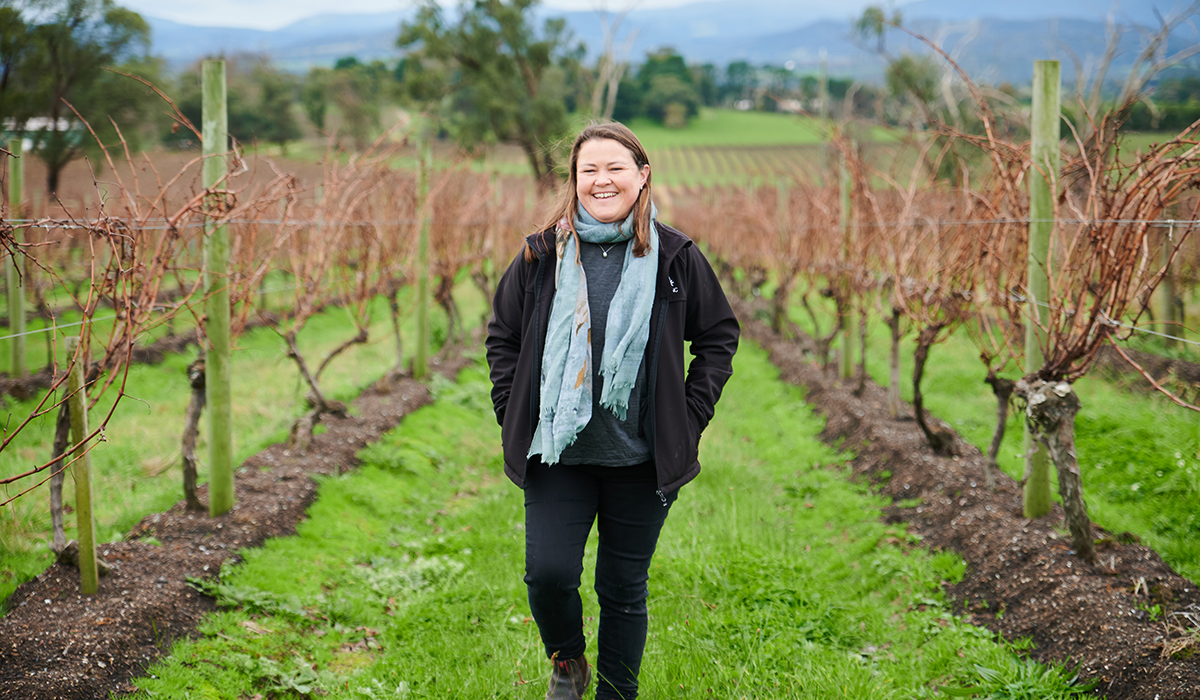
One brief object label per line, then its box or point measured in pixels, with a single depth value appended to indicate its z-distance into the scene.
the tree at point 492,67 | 26.95
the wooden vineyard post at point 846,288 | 7.30
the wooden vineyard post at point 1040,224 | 3.69
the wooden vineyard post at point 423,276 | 7.54
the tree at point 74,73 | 11.91
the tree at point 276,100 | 33.78
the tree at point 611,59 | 29.06
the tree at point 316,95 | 35.59
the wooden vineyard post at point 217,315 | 3.80
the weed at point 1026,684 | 2.58
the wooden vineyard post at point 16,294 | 6.14
